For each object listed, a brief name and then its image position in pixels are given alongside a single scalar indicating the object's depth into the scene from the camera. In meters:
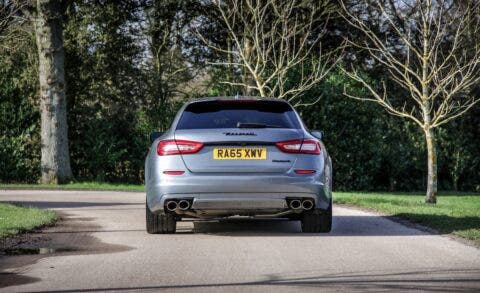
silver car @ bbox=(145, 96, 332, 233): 9.80
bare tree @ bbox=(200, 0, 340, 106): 23.44
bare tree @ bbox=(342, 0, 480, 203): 18.64
